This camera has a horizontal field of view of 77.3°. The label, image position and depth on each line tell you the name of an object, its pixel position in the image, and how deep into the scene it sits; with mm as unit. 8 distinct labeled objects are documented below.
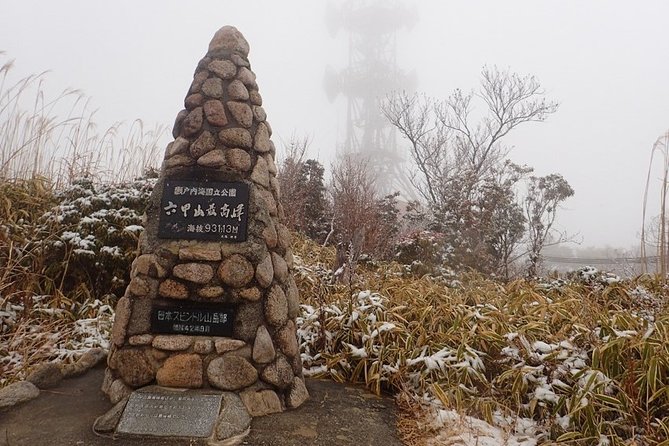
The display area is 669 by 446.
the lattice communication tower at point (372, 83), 25031
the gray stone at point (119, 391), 2535
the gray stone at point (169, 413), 2250
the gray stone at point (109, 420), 2289
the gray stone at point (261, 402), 2527
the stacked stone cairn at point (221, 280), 2555
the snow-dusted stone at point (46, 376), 2822
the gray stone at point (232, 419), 2271
